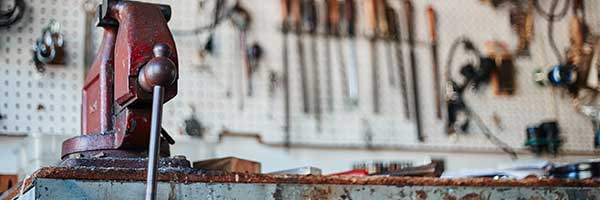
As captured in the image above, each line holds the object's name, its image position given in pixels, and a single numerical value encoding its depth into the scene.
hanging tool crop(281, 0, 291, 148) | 2.60
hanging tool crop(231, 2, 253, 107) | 2.57
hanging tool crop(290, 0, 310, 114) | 2.65
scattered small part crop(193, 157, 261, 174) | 1.62
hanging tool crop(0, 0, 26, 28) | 2.27
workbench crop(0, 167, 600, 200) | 1.05
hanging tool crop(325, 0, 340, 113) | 2.71
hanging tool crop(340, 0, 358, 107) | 2.72
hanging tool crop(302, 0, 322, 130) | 2.67
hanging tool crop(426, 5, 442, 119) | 2.83
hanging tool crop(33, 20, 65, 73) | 2.29
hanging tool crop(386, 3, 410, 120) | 2.79
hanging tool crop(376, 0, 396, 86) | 2.79
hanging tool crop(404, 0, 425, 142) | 2.78
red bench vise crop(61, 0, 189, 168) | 1.15
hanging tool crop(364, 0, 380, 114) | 2.76
